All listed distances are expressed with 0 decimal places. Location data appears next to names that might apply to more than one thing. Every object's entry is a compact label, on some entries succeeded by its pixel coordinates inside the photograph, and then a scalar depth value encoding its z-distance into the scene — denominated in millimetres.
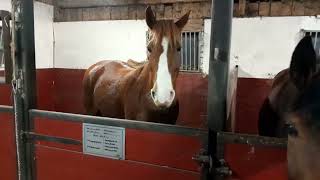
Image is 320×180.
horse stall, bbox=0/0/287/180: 1176
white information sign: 1408
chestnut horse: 1535
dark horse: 857
